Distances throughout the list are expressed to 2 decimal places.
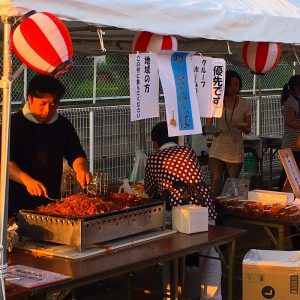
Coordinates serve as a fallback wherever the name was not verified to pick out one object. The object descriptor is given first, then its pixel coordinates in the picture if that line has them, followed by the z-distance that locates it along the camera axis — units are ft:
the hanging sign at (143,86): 15.21
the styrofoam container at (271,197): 20.31
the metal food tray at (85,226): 13.42
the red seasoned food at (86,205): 13.82
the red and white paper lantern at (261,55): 19.75
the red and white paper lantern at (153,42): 16.38
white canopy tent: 11.15
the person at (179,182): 17.07
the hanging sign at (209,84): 17.04
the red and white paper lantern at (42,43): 11.47
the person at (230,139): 26.45
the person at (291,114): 25.46
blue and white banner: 15.72
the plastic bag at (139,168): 23.97
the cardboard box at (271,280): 15.21
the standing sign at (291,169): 21.63
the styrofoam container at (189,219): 15.47
